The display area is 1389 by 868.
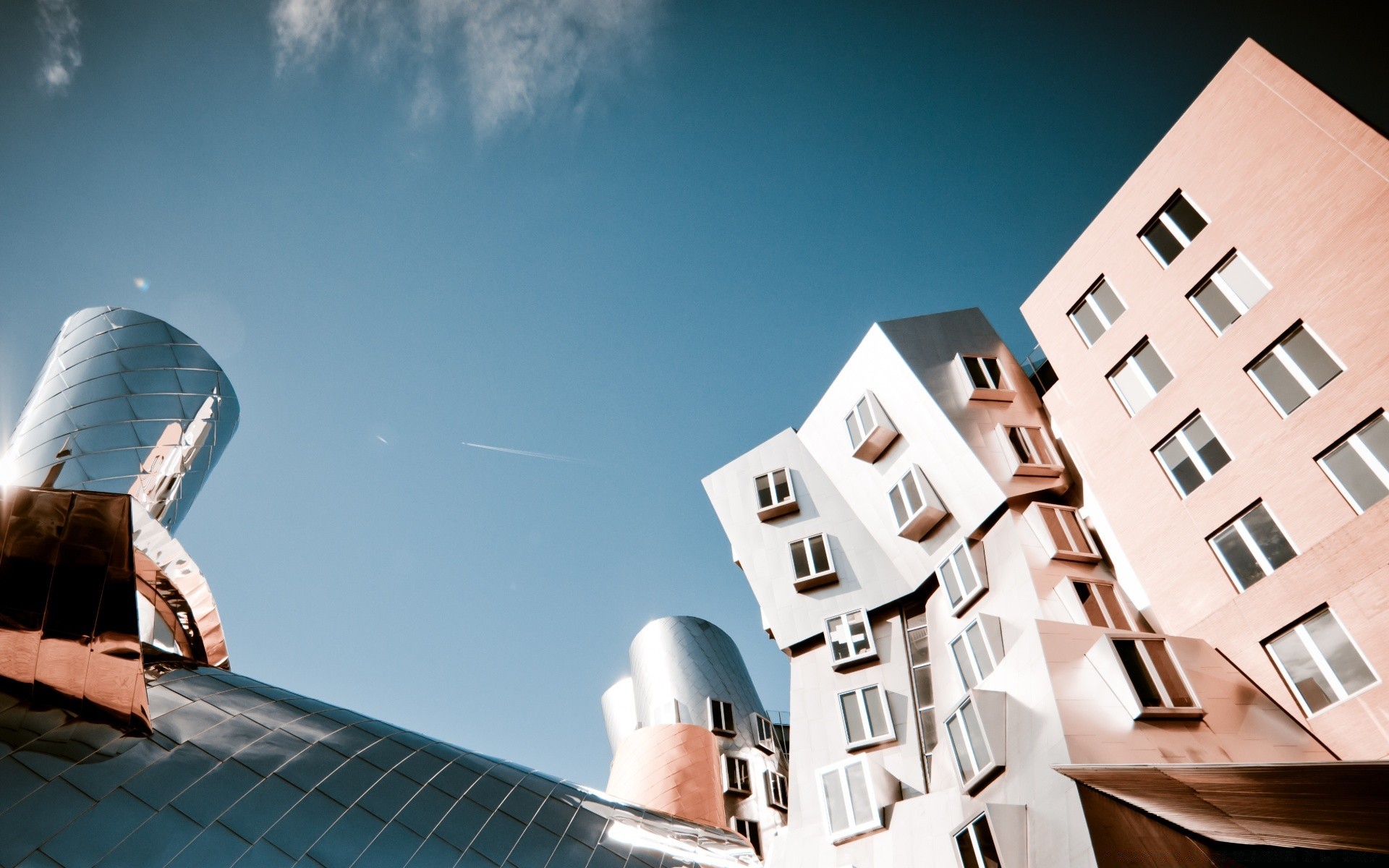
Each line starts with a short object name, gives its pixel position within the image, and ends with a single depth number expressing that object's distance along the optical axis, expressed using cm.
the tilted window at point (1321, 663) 1302
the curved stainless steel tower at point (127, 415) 3294
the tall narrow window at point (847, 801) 1977
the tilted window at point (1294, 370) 1452
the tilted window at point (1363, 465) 1318
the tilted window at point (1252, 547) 1459
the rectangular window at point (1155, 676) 1413
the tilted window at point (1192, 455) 1631
